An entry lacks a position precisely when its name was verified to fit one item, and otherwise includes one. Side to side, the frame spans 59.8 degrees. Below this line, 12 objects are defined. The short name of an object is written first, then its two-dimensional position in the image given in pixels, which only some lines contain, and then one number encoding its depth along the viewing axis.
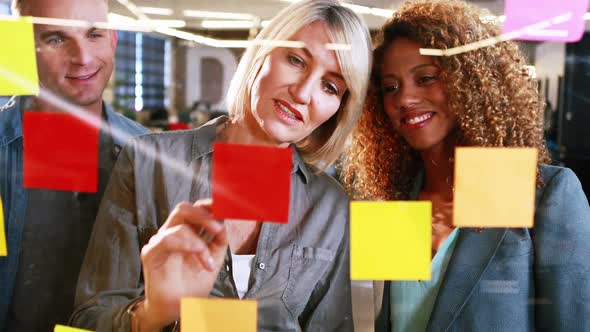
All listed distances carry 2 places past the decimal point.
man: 0.86
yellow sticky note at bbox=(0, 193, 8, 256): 0.90
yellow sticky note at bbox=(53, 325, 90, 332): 0.89
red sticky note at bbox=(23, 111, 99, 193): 0.88
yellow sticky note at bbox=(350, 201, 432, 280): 0.77
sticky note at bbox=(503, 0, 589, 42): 0.74
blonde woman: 0.80
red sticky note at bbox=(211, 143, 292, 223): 0.76
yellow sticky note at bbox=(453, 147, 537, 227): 0.74
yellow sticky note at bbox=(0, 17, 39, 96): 0.86
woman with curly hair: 0.79
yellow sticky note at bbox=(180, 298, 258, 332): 0.83
